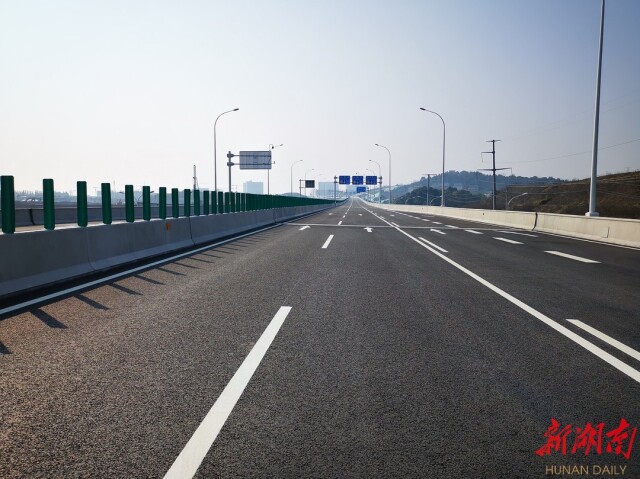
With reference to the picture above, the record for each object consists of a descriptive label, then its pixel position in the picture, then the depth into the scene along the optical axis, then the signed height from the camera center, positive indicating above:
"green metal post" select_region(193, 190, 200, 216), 17.12 -0.22
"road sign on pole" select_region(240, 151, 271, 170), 56.91 +4.07
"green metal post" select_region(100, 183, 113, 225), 11.21 -0.19
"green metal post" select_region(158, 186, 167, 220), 14.59 -0.16
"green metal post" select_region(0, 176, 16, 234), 7.61 -0.19
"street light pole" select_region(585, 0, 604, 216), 19.38 +2.78
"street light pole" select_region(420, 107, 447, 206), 45.71 +6.30
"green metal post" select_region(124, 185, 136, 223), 11.85 -0.32
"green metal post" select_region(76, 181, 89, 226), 9.81 -0.23
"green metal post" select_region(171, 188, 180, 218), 14.21 -0.07
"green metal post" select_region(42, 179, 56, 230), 8.97 -0.19
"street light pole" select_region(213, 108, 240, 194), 39.66 +3.84
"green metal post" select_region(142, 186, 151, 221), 13.28 -0.22
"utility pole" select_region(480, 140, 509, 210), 72.62 +5.97
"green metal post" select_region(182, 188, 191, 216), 15.97 -0.22
